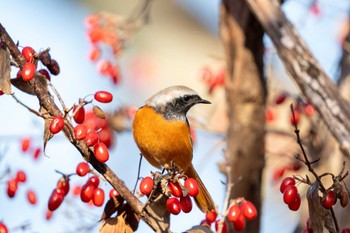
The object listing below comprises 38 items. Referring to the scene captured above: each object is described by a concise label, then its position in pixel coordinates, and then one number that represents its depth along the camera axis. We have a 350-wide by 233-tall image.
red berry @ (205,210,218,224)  5.29
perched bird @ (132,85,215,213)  6.30
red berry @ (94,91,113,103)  4.70
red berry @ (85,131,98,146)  4.39
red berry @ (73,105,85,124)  4.51
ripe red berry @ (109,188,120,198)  4.77
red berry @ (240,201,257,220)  5.15
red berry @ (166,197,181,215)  4.62
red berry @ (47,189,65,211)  5.01
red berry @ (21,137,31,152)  7.67
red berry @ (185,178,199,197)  4.65
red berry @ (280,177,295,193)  4.68
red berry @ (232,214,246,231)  5.20
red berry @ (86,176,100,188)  4.88
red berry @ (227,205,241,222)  5.13
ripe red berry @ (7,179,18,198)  5.86
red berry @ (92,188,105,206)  4.81
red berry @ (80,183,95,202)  4.85
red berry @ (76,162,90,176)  4.62
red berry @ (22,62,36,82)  4.26
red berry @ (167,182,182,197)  4.58
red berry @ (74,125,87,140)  4.33
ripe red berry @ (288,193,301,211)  4.61
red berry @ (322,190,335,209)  4.27
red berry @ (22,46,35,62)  4.48
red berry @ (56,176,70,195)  5.03
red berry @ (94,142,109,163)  4.31
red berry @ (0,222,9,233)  4.99
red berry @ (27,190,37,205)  6.48
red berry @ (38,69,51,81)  4.70
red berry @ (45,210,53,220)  6.35
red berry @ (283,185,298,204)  4.57
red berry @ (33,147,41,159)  7.82
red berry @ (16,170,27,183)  5.96
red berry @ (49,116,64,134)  4.15
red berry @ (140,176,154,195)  4.48
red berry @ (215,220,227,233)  5.20
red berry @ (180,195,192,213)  4.65
